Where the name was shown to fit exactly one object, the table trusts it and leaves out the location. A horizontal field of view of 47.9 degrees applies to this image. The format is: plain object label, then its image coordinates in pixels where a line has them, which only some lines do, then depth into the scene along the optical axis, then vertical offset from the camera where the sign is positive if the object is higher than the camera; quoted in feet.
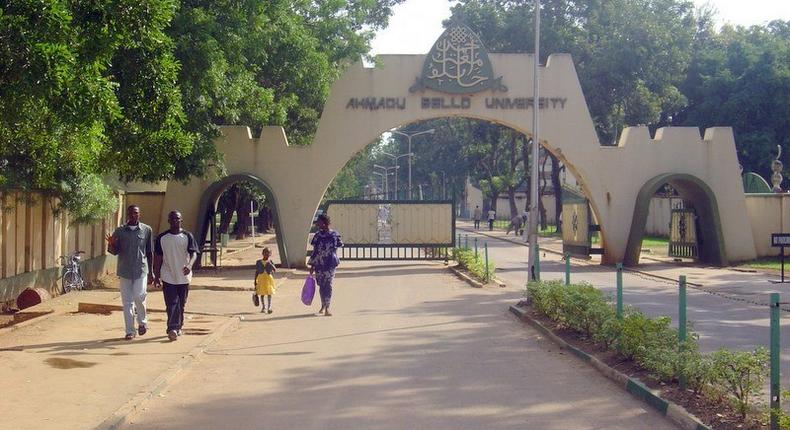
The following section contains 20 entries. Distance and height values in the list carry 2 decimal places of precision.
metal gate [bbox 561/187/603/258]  103.19 +0.00
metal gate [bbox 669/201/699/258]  102.27 -0.69
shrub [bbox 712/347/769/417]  24.71 -4.14
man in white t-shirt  41.50 -2.08
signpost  74.28 -1.02
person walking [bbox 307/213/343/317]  53.67 -1.89
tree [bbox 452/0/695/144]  142.72 +30.32
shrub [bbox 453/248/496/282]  77.43 -3.66
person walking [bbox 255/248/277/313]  54.85 -3.34
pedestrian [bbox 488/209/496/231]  206.39 +1.92
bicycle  61.77 -3.61
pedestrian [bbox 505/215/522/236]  177.72 +0.48
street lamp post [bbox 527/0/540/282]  60.03 +2.32
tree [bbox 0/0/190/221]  30.22 +5.03
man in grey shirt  40.04 -1.67
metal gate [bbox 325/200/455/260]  98.32 +0.09
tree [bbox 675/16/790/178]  155.84 +23.97
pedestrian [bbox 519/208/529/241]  177.51 +0.50
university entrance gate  92.27 +8.75
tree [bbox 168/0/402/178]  62.23 +14.00
